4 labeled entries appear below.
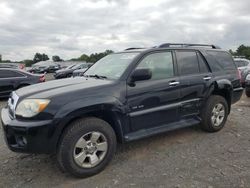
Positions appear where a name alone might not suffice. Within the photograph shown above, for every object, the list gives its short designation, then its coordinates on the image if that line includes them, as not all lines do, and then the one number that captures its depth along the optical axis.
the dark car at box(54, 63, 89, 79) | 14.71
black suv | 2.30
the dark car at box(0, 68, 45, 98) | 7.13
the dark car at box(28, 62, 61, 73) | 23.03
